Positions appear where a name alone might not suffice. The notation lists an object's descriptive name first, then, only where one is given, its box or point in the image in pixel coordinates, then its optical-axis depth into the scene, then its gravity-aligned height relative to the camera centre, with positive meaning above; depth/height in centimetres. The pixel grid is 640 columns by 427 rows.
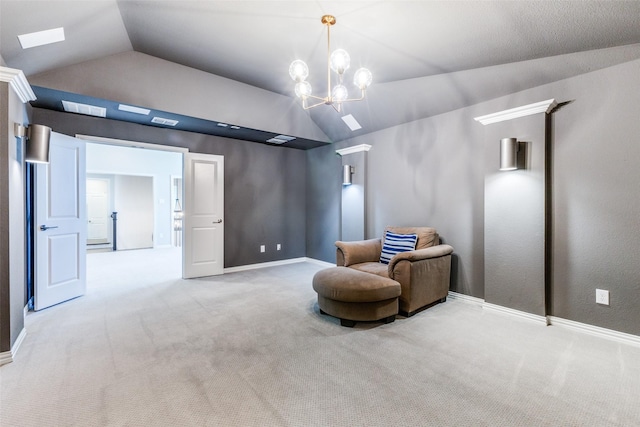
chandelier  224 +118
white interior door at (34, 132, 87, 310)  325 -13
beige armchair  297 -62
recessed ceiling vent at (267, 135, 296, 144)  508 +135
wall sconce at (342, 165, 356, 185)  498 +68
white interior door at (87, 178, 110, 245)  863 +10
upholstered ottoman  273 -82
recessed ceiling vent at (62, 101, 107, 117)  345 +132
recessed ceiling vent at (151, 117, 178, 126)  404 +133
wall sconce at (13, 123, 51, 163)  268 +67
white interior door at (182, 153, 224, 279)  470 -4
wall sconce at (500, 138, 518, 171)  294 +60
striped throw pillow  361 -42
